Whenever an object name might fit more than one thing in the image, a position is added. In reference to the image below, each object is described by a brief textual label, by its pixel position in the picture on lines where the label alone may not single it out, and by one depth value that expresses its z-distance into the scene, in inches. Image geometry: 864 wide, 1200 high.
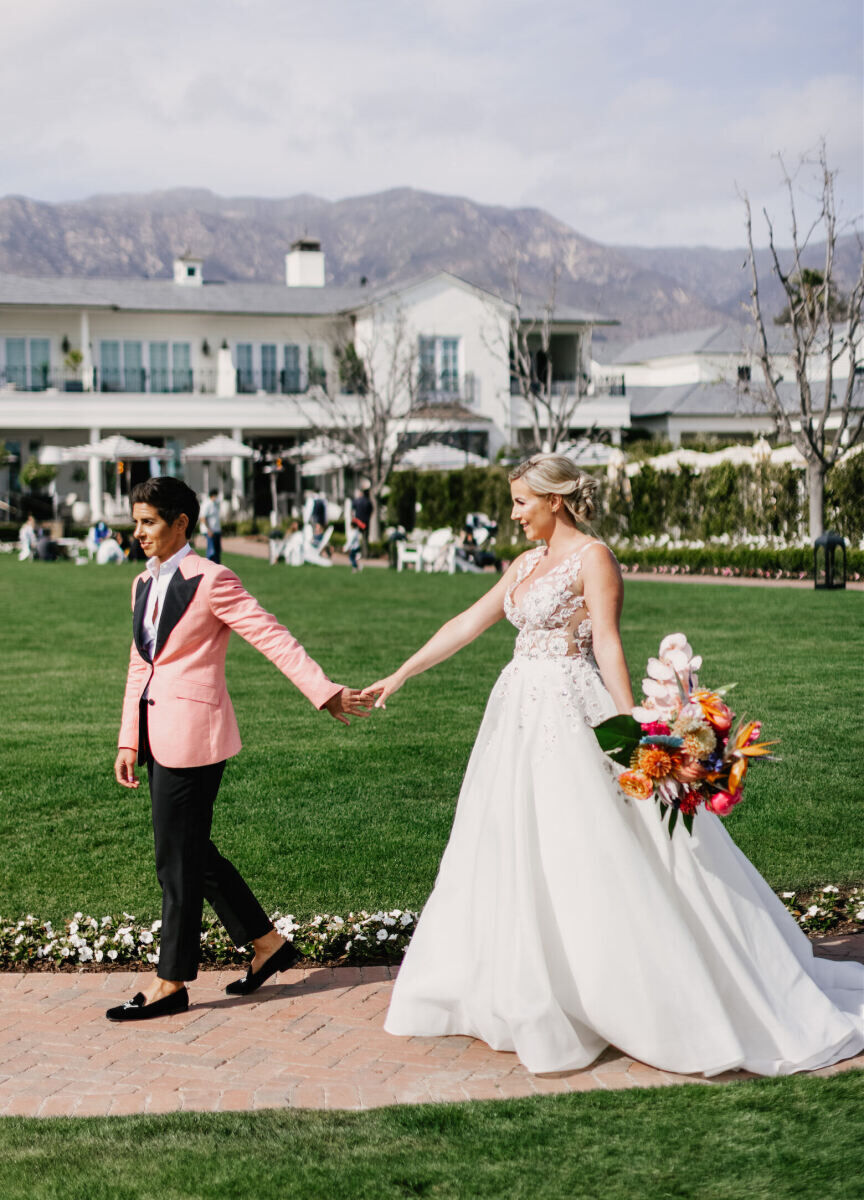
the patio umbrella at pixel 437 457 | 1551.4
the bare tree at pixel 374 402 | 1545.3
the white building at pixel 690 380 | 2258.9
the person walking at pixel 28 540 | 1425.9
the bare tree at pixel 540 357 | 1530.5
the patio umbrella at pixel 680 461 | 1179.3
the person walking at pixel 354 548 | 1121.4
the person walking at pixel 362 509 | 1235.9
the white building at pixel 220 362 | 1947.6
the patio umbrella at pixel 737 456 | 1108.3
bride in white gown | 172.2
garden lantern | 825.5
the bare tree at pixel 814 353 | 991.0
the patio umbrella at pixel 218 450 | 1718.3
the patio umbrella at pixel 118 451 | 1595.7
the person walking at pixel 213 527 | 1134.4
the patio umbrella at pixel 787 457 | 1084.5
